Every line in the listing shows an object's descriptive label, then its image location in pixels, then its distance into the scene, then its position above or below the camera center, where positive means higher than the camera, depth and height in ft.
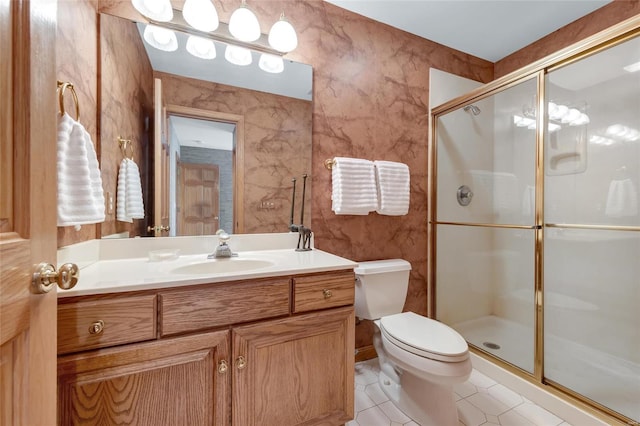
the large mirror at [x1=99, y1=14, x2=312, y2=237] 4.13 +1.41
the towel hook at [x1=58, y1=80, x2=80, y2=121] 2.85 +1.31
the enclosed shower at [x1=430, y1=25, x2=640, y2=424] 4.87 -0.13
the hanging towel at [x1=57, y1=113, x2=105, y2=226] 2.76 +0.38
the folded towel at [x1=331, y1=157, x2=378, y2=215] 5.41 +0.52
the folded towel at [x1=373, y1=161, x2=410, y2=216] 5.82 +0.55
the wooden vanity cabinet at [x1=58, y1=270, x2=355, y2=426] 2.69 -1.71
